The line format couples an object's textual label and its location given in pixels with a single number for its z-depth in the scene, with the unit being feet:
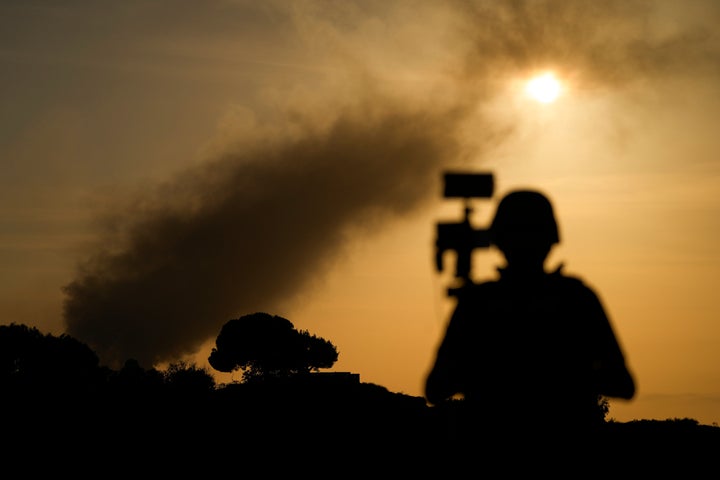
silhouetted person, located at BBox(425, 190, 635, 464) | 19.21
